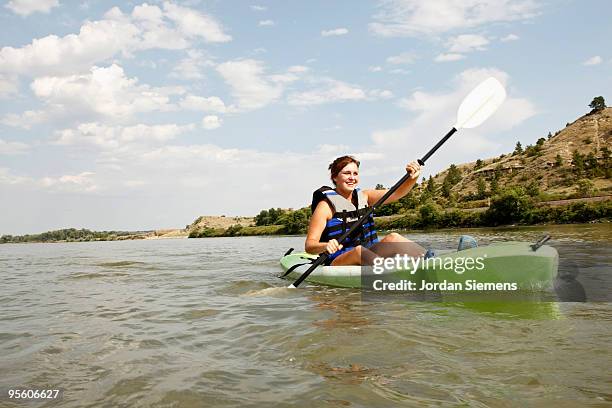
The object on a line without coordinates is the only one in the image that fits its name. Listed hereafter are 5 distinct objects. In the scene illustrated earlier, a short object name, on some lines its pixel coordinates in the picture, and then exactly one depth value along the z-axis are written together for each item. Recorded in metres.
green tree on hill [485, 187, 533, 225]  43.69
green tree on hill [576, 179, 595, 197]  46.20
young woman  5.62
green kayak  4.54
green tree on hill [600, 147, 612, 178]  59.72
